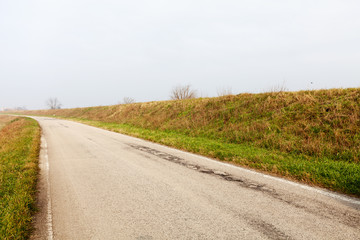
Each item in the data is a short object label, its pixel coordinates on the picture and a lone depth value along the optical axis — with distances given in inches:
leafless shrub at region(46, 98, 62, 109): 4368.6
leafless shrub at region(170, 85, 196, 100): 1341.5
